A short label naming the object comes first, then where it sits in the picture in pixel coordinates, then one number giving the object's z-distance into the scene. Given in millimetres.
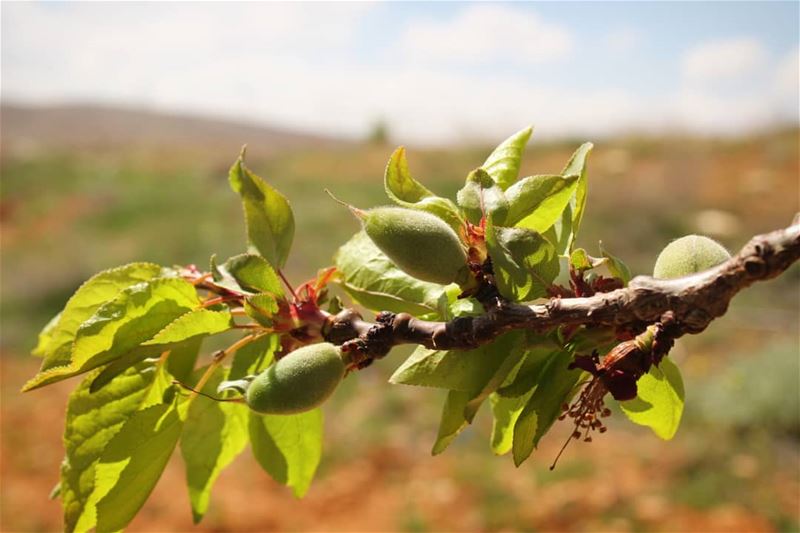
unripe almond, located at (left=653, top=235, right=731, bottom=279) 191
